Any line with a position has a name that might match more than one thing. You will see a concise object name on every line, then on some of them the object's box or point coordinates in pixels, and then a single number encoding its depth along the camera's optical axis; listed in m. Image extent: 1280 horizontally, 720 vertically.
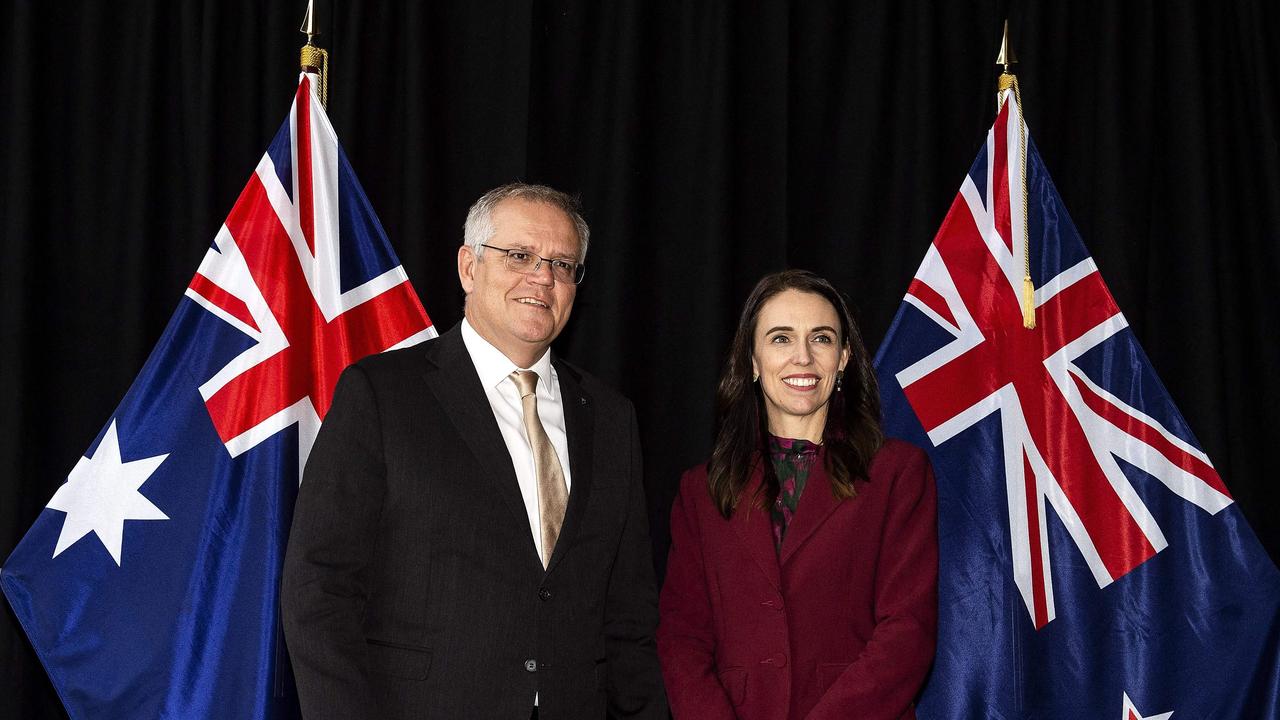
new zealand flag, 2.91
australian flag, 2.57
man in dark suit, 1.96
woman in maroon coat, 2.19
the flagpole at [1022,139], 3.00
